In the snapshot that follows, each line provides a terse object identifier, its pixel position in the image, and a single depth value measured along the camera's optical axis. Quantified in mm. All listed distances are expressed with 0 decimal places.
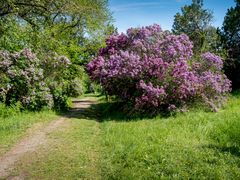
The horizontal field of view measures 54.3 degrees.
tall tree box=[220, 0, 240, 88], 21845
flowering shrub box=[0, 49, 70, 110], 11762
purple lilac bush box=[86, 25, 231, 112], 10564
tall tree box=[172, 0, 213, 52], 25684
